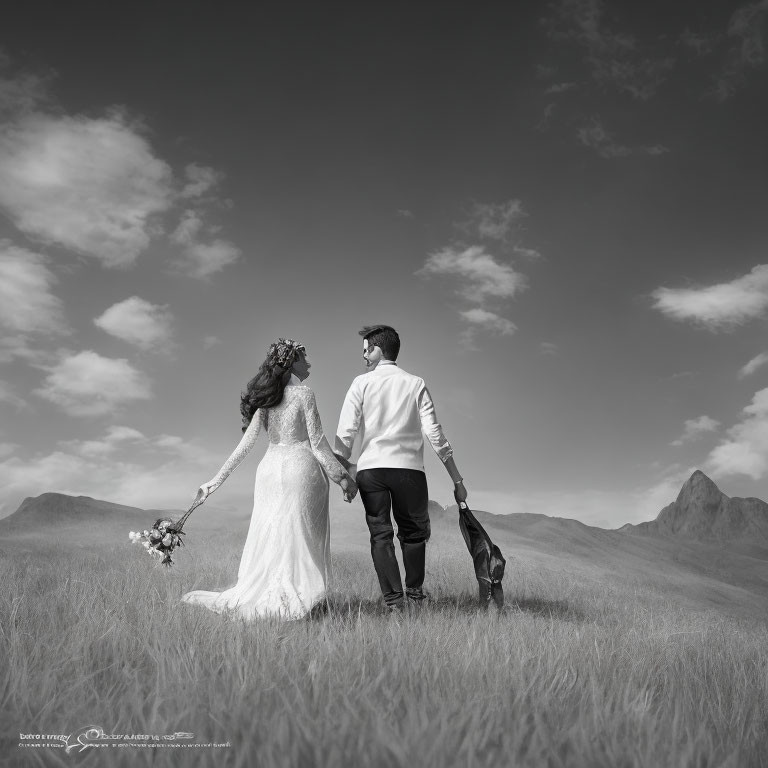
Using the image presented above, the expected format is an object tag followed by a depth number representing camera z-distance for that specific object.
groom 6.23
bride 6.04
